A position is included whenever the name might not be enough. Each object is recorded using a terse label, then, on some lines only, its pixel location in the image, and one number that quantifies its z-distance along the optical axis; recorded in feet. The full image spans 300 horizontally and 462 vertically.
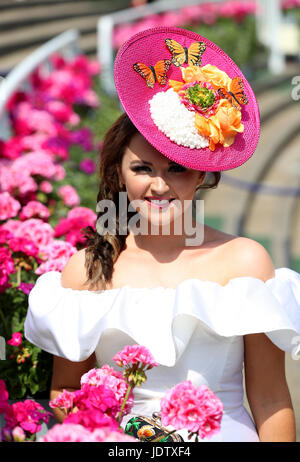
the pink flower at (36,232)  21.44
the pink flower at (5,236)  21.20
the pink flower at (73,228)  21.56
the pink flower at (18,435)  11.47
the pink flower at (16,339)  18.65
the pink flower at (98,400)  11.98
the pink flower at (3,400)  13.71
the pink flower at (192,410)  11.34
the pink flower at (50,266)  19.75
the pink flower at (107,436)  10.87
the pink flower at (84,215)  22.15
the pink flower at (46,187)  30.63
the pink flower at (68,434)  10.78
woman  15.61
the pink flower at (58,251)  20.35
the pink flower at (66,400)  12.41
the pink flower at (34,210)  24.62
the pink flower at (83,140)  41.32
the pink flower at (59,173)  32.27
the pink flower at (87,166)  38.45
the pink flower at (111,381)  12.59
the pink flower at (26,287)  19.71
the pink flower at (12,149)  35.22
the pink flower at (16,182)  28.81
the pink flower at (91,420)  11.25
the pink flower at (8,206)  24.87
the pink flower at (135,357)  12.67
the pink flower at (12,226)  22.13
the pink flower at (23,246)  20.43
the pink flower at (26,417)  13.50
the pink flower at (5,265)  19.48
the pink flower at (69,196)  30.42
